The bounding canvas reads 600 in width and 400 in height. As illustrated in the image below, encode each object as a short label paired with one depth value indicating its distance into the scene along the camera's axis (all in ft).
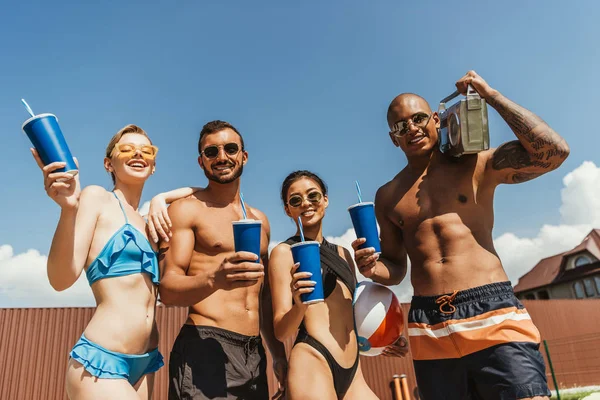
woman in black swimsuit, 8.46
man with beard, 8.39
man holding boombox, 8.74
